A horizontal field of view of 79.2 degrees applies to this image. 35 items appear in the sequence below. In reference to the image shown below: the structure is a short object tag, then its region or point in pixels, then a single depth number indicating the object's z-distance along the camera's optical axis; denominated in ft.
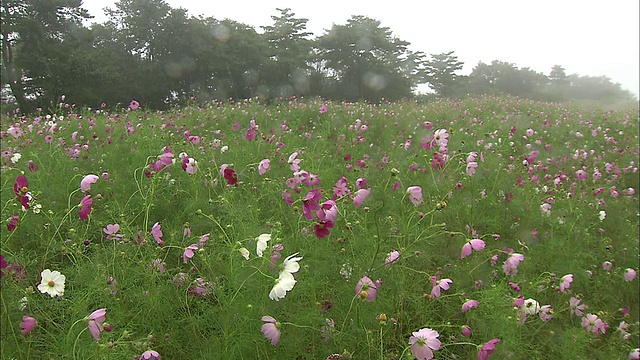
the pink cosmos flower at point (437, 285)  4.78
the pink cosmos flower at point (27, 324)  3.81
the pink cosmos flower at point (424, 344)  3.74
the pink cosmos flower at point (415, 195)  5.37
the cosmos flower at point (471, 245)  5.07
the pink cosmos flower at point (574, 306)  6.21
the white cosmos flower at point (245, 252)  4.09
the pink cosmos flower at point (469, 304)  4.75
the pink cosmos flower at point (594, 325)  5.93
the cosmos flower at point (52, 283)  4.08
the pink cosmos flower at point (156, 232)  5.33
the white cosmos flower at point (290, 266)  3.79
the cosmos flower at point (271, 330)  3.88
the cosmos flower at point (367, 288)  4.28
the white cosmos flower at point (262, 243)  4.05
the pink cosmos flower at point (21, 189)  4.37
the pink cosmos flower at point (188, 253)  4.90
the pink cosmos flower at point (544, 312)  5.54
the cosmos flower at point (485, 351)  3.88
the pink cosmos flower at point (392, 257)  5.07
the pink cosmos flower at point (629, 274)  7.24
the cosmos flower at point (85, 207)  4.98
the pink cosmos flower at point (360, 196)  5.12
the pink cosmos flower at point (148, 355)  3.77
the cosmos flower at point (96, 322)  3.64
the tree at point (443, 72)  81.82
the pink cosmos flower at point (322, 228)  4.41
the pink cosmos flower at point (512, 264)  5.71
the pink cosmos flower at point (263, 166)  7.30
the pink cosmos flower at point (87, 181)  5.58
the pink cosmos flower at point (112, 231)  5.75
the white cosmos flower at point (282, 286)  3.62
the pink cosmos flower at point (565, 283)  6.21
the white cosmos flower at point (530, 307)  5.25
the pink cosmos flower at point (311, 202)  4.40
